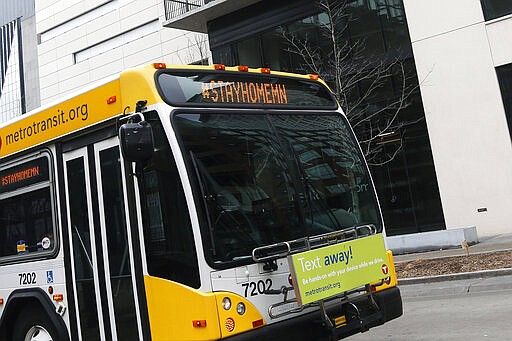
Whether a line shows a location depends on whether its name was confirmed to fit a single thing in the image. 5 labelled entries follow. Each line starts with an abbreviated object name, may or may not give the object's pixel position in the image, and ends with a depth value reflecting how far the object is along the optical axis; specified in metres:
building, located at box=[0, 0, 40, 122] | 59.28
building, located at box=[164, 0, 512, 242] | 17.09
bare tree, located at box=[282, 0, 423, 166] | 18.86
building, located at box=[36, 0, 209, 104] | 27.92
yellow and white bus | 4.44
